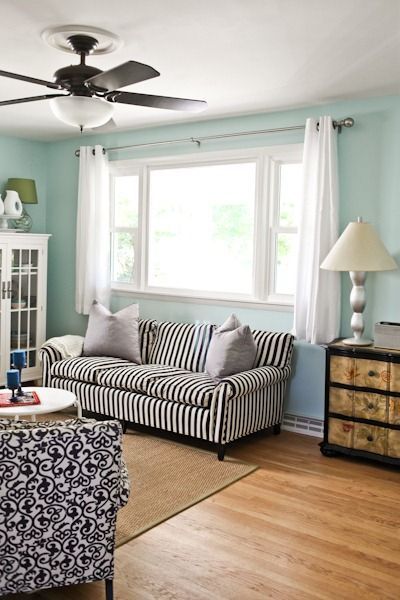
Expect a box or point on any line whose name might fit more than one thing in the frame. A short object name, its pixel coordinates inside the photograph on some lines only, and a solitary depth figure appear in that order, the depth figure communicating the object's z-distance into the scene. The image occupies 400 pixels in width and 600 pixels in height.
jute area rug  3.30
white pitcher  6.01
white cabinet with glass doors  5.90
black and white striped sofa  4.27
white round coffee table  3.65
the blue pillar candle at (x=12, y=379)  3.82
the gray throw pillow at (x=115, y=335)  5.28
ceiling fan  2.86
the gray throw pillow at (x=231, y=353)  4.49
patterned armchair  2.17
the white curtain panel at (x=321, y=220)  4.54
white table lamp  4.14
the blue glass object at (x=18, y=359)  3.97
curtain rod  4.53
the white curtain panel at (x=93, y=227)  5.97
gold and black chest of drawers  4.04
